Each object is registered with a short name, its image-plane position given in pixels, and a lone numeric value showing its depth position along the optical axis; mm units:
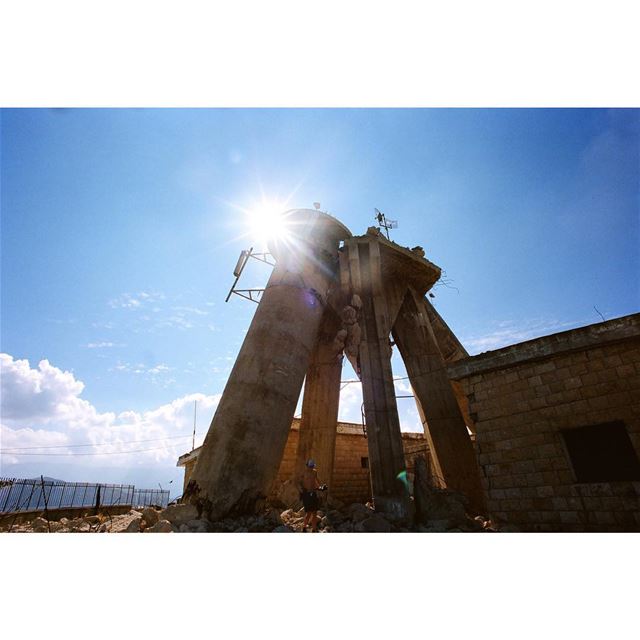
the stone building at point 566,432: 5387
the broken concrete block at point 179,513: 6609
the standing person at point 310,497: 6660
